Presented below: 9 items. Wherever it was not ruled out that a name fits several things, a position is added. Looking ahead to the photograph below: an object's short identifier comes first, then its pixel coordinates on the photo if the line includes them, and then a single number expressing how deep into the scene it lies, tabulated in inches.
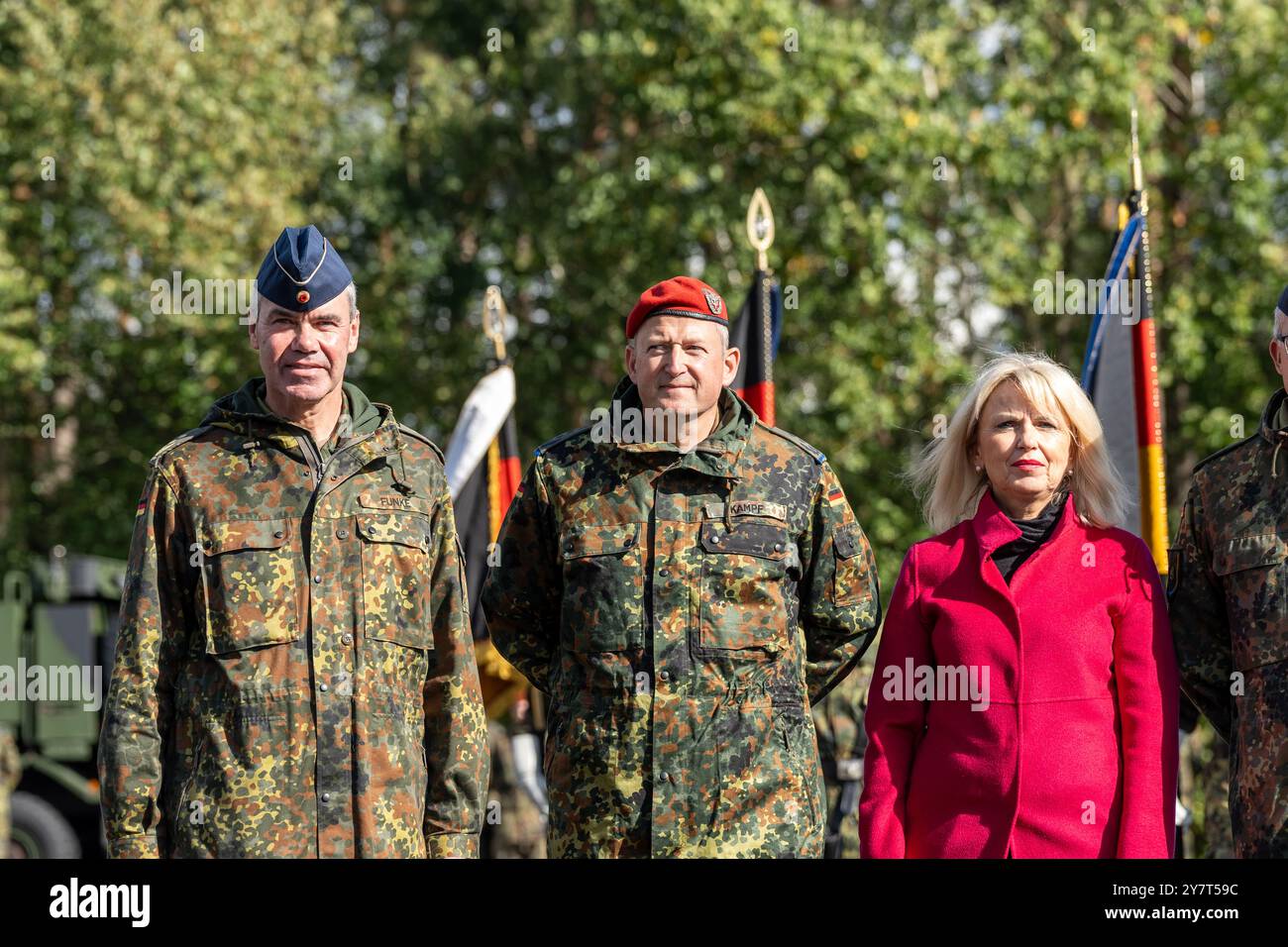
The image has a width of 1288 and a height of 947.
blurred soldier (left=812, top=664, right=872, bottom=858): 328.5
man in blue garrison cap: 147.6
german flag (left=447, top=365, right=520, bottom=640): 351.3
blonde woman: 152.2
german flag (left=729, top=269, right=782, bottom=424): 283.1
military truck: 558.3
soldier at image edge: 155.0
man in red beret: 158.2
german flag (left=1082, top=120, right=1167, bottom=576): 281.0
